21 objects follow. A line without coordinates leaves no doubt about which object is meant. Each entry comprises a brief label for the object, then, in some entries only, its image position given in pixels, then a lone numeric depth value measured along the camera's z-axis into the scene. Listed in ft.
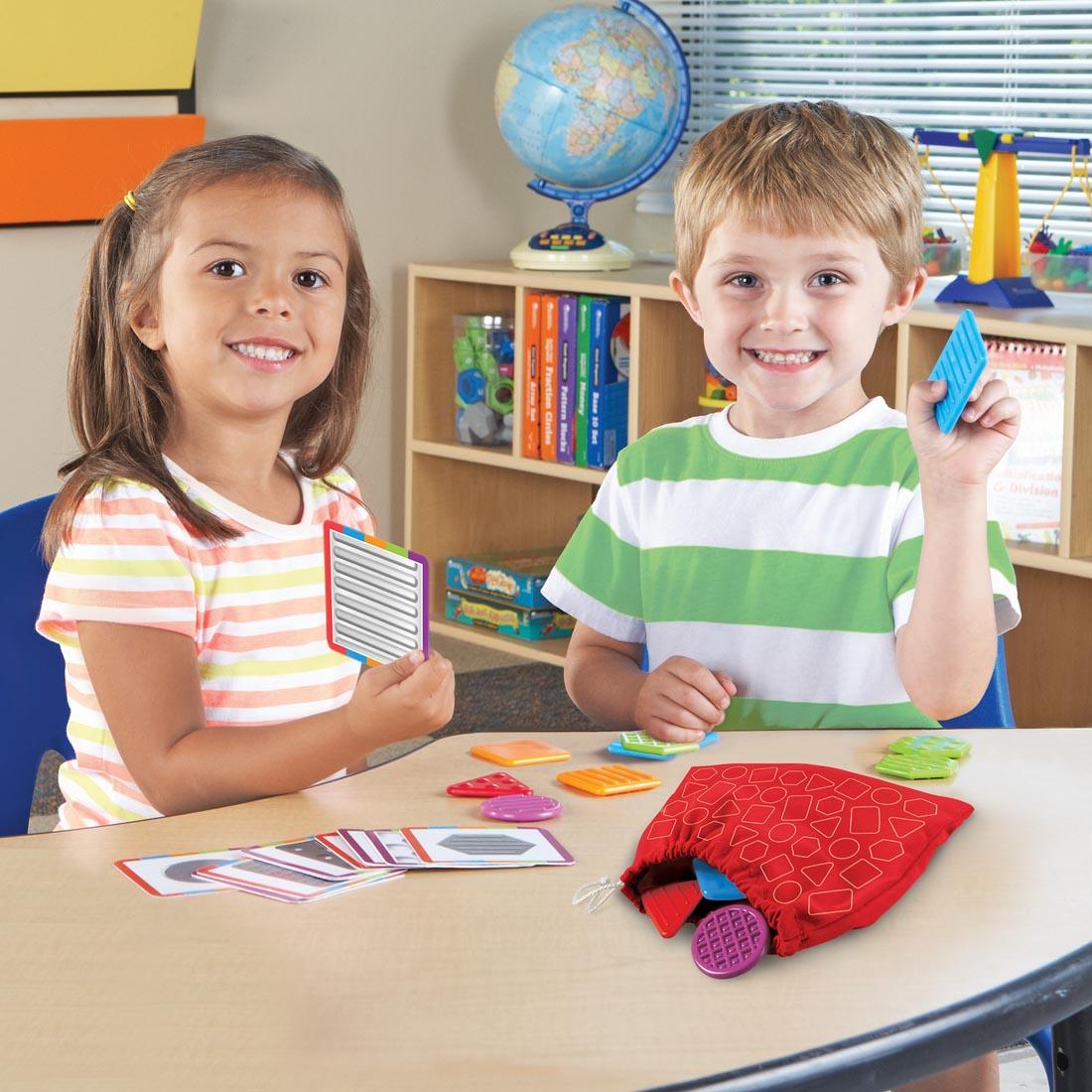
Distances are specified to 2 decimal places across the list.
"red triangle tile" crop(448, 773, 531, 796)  6.04
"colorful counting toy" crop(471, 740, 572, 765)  6.20
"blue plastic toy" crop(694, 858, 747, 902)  5.58
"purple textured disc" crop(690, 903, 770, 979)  5.41
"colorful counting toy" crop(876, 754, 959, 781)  6.08
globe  11.82
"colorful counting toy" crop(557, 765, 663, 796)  6.05
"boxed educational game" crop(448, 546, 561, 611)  12.27
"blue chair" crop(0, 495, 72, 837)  6.81
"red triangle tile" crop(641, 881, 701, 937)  5.53
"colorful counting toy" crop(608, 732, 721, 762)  6.24
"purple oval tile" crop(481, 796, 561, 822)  5.93
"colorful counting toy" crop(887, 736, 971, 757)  6.18
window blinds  11.34
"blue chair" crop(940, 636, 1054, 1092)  6.93
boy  6.81
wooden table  5.19
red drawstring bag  5.52
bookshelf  9.65
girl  6.42
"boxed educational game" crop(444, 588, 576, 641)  12.27
